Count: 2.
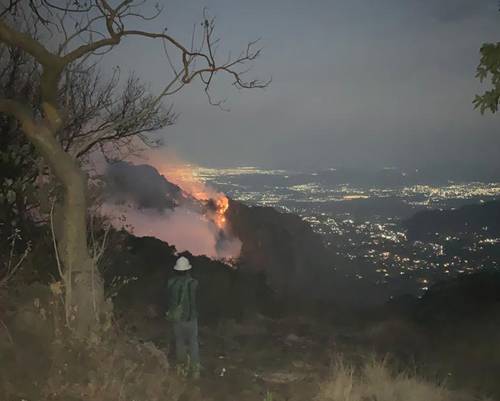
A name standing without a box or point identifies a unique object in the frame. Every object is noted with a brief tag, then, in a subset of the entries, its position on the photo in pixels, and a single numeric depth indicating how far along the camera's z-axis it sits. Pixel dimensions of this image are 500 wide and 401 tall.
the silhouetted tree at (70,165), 5.78
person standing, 7.27
